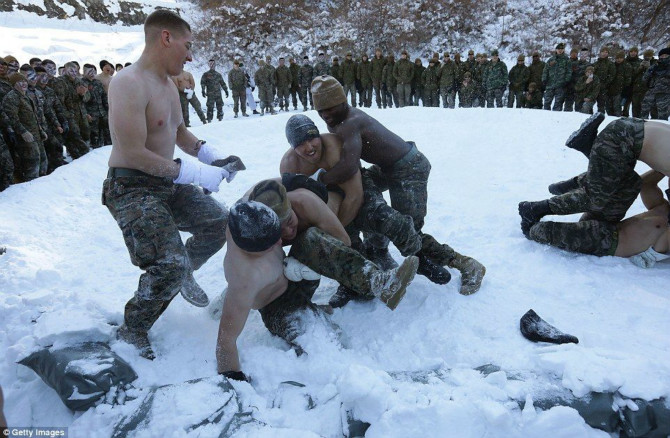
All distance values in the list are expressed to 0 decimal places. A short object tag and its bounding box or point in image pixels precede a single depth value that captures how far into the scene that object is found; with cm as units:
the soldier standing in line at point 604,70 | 802
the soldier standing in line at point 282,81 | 1140
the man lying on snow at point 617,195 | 259
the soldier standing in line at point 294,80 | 1159
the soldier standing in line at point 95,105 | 730
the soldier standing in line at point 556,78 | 845
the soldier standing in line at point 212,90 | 1009
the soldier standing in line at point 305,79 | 1148
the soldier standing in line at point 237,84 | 1066
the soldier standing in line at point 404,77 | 1068
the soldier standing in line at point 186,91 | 875
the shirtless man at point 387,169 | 266
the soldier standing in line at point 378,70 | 1127
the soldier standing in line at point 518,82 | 934
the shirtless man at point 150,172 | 204
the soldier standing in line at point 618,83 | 797
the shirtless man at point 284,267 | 192
